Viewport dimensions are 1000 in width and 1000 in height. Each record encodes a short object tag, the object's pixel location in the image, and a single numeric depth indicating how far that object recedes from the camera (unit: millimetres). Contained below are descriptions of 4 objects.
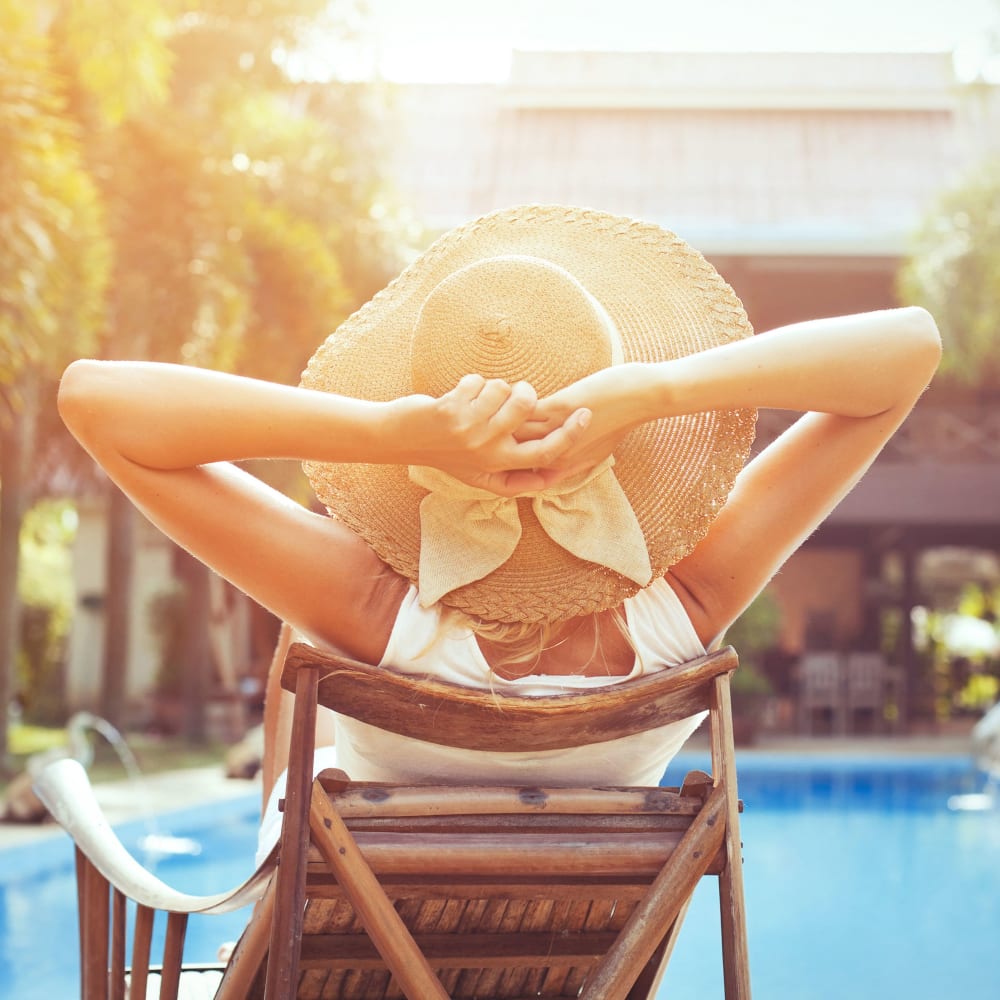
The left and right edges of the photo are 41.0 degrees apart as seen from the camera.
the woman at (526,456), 1346
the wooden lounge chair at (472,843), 1318
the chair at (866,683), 15484
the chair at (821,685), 15375
